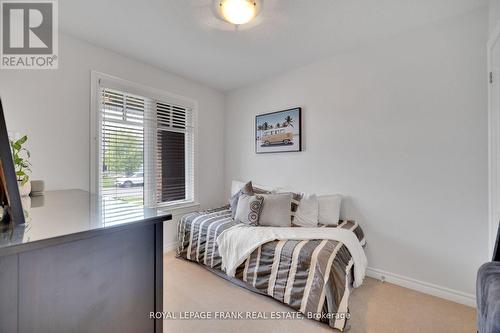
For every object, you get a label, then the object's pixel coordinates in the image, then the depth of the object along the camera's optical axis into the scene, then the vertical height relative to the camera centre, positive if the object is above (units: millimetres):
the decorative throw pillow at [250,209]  2400 -475
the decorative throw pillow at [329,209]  2424 -474
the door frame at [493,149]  1578 +125
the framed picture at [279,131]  2902 +475
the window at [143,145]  2457 +262
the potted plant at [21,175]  1511 -62
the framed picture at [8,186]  726 -67
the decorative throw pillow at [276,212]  2375 -491
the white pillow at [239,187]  3115 -296
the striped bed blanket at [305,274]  1612 -868
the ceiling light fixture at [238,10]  1729 +1245
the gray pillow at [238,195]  2748 -366
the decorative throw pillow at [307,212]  2428 -510
